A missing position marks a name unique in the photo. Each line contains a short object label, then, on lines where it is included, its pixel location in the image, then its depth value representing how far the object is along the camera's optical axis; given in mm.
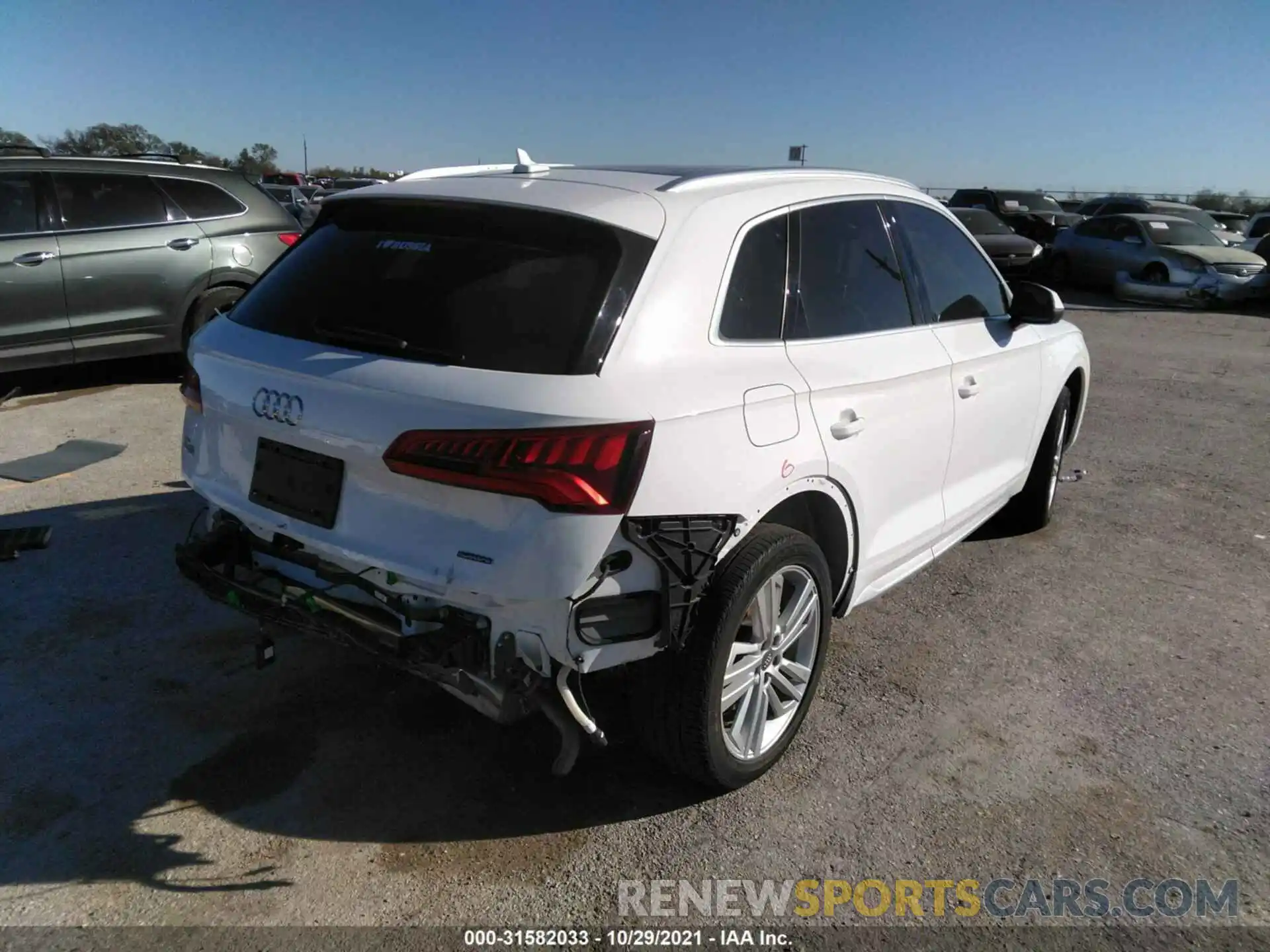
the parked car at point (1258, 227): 23178
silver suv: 7195
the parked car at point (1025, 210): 22125
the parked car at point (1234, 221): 25344
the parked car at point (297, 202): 10133
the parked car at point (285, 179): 25789
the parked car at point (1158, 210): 20022
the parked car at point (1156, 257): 16781
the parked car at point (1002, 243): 17953
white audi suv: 2451
